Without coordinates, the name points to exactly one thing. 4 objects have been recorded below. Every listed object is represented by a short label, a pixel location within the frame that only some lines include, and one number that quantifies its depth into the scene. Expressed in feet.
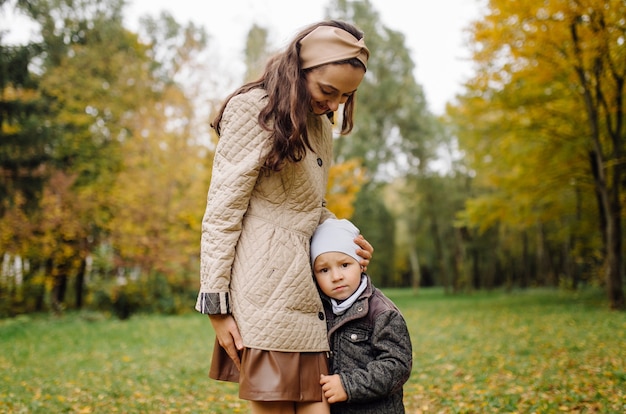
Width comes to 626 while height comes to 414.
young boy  6.81
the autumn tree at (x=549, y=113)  36.78
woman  6.58
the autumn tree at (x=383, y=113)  81.66
